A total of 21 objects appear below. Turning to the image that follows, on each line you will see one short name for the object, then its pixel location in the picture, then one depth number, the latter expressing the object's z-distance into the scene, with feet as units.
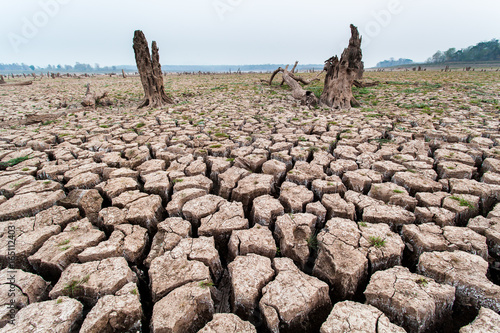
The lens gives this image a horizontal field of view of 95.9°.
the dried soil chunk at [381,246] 6.63
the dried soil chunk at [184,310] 5.15
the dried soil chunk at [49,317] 4.90
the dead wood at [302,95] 26.03
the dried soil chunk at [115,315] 5.02
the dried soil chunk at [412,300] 5.23
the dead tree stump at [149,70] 25.34
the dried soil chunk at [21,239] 6.85
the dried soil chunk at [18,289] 5.46
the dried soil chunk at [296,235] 7.13
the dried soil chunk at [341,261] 6.19
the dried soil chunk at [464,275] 5.49
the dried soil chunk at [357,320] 4.88
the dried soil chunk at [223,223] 7.90
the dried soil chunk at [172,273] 6.01
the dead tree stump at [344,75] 23.24
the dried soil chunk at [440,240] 6.80
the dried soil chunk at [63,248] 6.66
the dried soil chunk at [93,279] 5.80
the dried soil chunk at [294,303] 5.32
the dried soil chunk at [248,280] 5.77
